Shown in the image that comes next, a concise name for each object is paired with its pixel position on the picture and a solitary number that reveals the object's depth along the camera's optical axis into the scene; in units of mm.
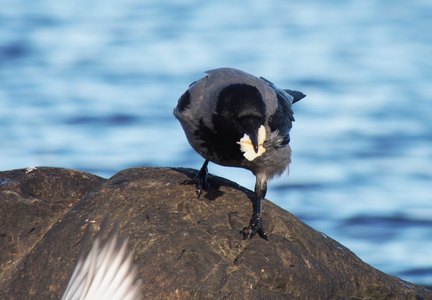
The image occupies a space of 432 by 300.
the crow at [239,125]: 13125
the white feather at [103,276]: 8352
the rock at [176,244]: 11805
